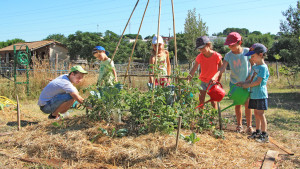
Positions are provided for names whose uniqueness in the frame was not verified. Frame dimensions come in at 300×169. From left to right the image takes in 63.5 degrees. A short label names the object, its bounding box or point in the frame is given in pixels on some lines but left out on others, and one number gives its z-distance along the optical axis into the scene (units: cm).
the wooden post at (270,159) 234
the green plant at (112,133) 275
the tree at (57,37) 5124
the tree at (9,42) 4229
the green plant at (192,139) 262
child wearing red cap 343
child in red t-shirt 365
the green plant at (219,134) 307
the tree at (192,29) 1320
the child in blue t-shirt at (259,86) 307
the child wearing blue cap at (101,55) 438
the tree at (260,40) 3488
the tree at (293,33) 773
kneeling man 383
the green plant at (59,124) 319
